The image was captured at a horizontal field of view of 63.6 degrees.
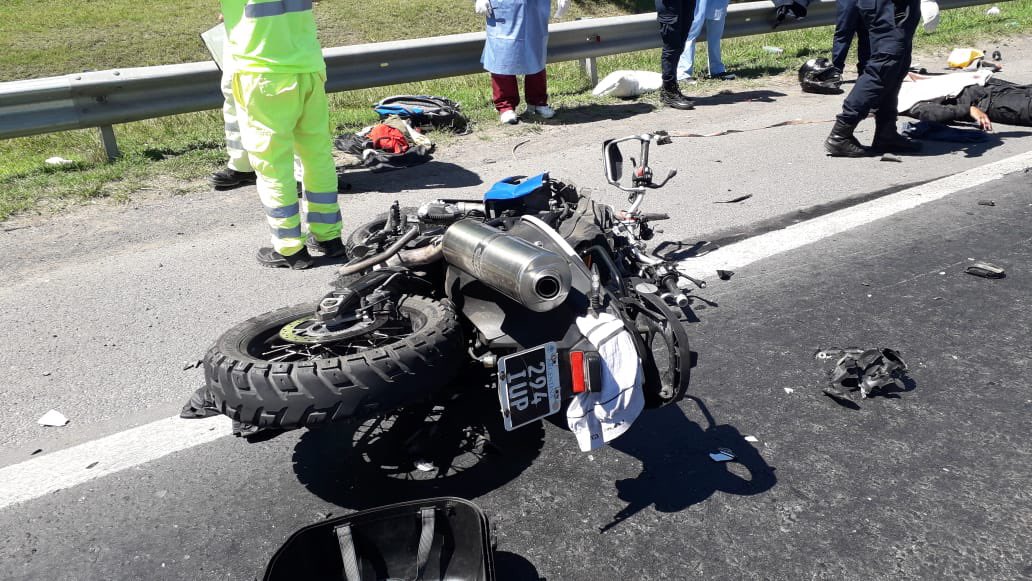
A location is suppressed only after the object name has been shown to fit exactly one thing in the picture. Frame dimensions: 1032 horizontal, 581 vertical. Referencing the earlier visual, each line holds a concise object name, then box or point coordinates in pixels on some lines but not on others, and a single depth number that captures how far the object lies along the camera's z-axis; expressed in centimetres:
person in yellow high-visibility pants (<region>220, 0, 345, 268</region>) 493
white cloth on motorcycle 264
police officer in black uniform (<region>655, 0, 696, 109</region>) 960
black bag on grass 846
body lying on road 790
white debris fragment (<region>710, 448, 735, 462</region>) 301
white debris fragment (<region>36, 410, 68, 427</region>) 342
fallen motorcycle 255
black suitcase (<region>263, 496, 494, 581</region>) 239
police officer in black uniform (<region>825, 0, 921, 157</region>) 711
